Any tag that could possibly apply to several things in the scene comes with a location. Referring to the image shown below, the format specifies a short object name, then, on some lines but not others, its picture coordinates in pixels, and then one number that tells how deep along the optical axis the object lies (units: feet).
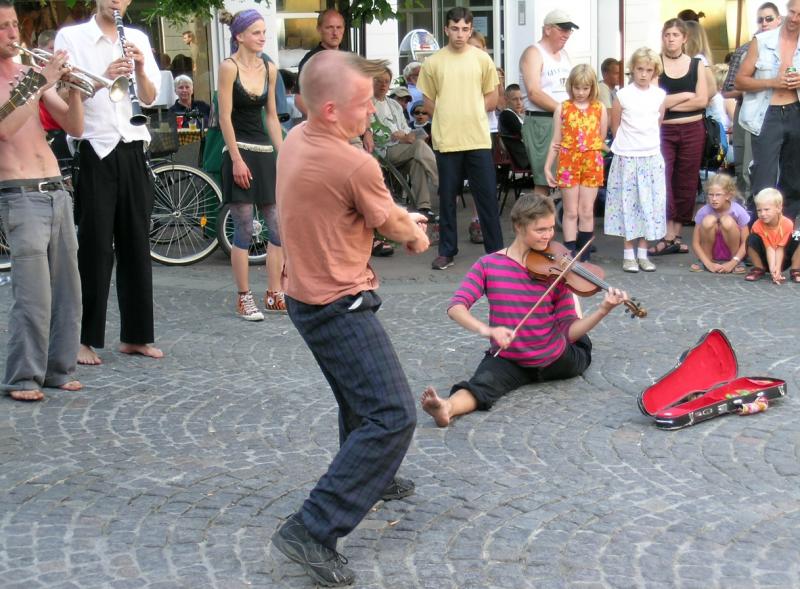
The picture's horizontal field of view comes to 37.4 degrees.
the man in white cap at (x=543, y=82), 30.37
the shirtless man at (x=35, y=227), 18.33
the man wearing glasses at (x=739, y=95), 33.12
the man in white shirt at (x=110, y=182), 20.44
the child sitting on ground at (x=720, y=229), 29.12
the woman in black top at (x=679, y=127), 30.71
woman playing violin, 18.61
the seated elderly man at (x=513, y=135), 37.17
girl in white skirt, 29.27
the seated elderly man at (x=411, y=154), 34.78
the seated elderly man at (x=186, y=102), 45.91
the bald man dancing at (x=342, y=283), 12.06
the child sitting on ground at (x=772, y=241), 27.63
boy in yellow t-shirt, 29.17
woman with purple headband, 24.29
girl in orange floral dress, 28.94
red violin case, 17.38
